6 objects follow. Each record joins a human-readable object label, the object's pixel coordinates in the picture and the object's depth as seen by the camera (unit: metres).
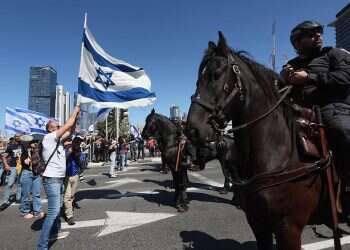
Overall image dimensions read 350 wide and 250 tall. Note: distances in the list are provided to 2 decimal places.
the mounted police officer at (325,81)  2.68
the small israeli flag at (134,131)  25.92
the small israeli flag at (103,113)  11.50
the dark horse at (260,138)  2.68
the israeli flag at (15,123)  12.52
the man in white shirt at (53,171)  4.75
